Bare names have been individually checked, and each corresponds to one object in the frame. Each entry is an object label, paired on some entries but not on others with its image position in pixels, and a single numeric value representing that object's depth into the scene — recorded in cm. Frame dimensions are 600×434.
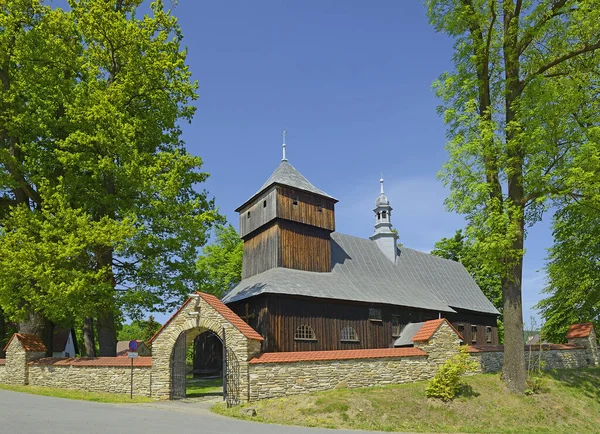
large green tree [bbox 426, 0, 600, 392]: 1681
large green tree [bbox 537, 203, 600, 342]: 2720
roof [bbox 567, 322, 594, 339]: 2523
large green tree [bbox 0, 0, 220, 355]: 2016
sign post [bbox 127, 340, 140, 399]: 1717
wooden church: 2306
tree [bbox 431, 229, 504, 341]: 4519
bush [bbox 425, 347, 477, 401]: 1648
